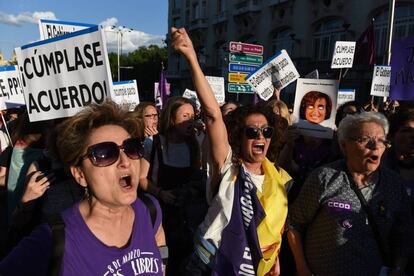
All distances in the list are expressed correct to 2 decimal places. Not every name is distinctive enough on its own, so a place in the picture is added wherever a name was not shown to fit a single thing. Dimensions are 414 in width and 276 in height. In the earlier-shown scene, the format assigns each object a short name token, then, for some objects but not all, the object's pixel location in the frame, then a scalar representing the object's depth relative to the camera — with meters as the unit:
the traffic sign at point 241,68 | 9.06
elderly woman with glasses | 2.23
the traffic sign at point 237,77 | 9.09
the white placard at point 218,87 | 8.91
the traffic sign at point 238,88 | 9.06
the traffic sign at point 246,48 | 8.94
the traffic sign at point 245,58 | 9.15
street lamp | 46.29
